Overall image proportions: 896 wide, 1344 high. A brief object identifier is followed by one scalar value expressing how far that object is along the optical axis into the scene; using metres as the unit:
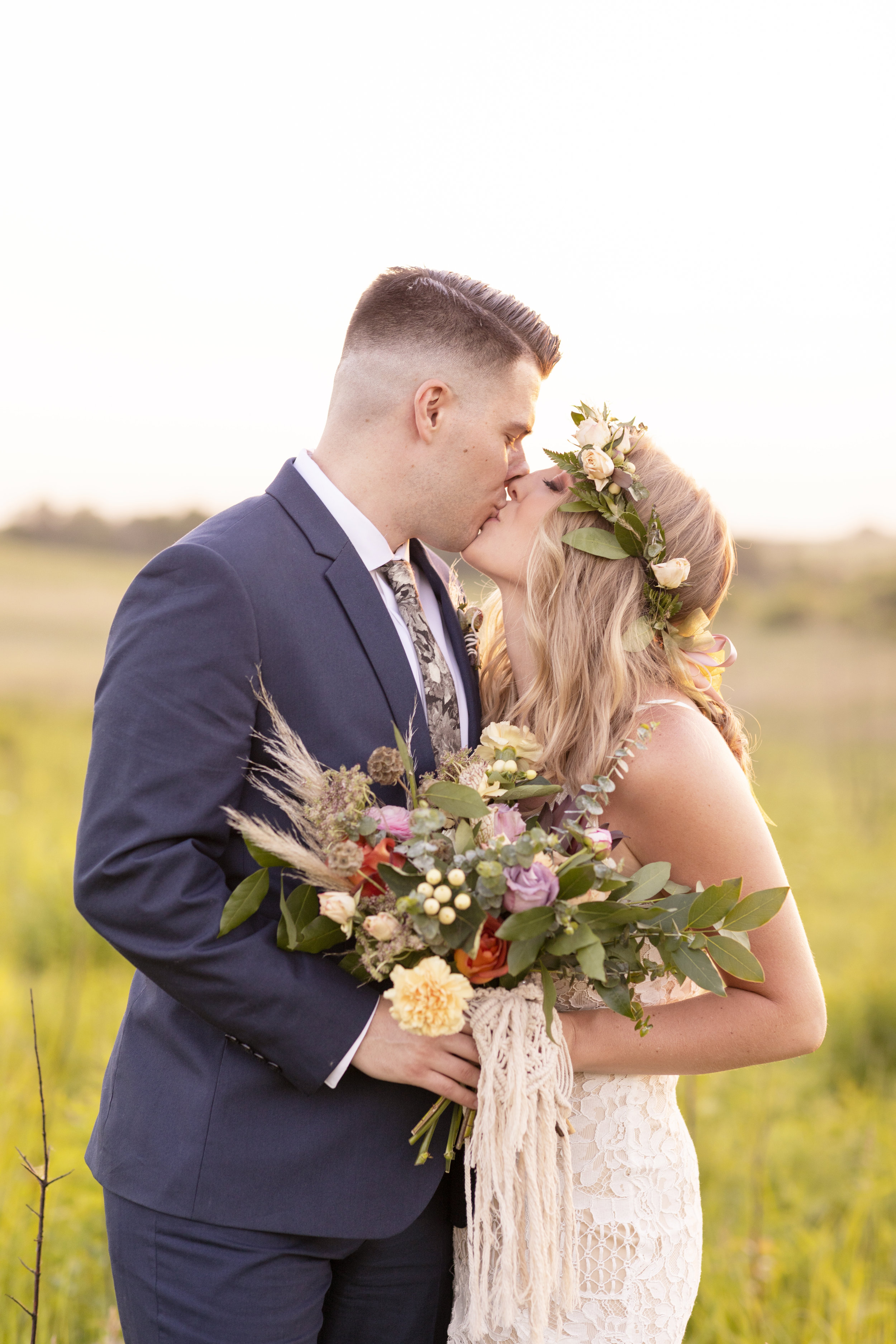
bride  2.13
